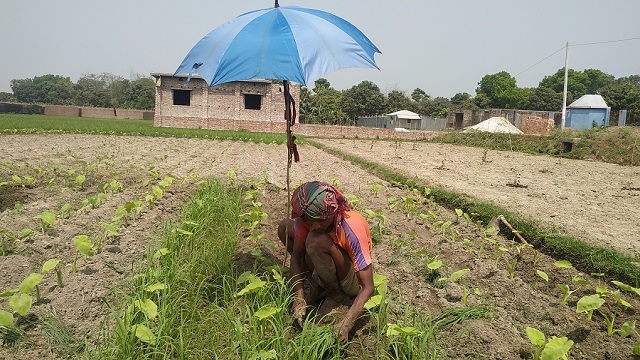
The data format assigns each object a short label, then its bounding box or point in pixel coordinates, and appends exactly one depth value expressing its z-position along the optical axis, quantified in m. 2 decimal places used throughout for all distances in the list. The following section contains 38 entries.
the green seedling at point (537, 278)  2.99
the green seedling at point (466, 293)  2.70
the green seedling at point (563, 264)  3.01
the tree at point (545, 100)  62.12
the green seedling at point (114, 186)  5.08
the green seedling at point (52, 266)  2.51
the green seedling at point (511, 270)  3.34
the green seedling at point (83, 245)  2.78
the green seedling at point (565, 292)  2.84
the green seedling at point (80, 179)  5.30
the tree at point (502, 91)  63.62
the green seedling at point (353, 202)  4.62
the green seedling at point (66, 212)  3.99
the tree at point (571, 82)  83.94
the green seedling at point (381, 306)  2.22
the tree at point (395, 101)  51.84
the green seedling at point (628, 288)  2.58
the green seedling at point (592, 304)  2.39
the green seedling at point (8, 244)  3.14
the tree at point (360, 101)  48.09
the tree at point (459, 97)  85.64
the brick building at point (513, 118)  30.47
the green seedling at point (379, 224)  4.10
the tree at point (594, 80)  88.81
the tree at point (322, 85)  67.85
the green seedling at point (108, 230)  3.18
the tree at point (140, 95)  55.79
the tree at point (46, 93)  73.00
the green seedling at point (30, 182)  5.44
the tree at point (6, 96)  86.51
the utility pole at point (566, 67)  26.27
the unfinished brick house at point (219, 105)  28.66
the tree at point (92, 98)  61.88
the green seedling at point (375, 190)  6.12
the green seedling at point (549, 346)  1.85
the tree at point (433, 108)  59.55
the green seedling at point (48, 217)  3.31
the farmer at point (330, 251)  2.35
